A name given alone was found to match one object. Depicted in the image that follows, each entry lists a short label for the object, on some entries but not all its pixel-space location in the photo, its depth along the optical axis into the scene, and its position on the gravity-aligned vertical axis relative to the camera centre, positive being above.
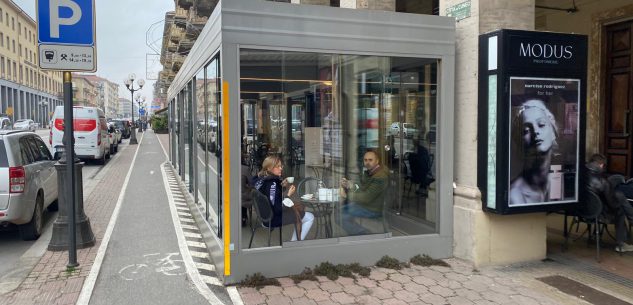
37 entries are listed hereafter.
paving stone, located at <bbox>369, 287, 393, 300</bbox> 4.98 -1.64
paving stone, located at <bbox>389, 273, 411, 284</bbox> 5.43 -1.63
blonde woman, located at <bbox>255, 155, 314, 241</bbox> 5.98 -0.81
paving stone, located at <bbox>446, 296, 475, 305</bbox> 4.82 -1.66
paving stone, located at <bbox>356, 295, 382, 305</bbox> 4.82 -1.65
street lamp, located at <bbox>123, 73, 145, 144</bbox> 32.72 +3.27
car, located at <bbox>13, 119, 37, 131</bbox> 42.57 +0.71
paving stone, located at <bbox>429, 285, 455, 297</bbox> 5.05 -1.65
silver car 6.89 -0.74
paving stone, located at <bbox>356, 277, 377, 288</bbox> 5.30 -1.63
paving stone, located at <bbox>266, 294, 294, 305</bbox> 4.78 -1.64
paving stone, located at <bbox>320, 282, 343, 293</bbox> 5.14 -1.63
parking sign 5.71 +1.14
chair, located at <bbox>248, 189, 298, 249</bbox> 5.90 -0.93
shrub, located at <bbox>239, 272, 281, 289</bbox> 5.26 -1.59
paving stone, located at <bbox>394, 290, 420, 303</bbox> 4.90 -1.65
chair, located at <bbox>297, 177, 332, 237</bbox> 6.16 -0.93
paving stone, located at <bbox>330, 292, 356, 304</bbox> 4.85 -1.65
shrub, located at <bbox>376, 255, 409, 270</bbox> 5.89 -1.57
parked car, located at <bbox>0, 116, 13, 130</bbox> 29.82 +0.58
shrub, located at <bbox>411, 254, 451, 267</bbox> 6.01 -1.58
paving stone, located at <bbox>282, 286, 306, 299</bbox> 4.99 -1.64
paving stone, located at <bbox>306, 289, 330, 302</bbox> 4.92 -1.64
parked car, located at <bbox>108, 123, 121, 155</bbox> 23.96 -0.36
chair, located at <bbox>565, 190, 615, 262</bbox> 6.14 -1.04
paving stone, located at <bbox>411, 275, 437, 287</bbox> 5.35 -1.64
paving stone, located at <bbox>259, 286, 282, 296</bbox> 5.04 -1.63
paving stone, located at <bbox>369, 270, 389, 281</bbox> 5.52 -1.63
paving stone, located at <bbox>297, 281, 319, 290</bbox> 5.22 -1.63
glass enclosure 6.08 -0.20
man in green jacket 6.40 -0.79
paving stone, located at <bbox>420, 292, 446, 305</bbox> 4.84 -1.66
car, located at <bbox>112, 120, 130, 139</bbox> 38.97 +0.44
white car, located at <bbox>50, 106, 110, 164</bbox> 18.06 -0.02
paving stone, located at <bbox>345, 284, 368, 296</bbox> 5.07 -1.64
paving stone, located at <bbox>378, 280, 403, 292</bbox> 5.21 -1.64
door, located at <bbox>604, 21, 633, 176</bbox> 9.47 +0.63
